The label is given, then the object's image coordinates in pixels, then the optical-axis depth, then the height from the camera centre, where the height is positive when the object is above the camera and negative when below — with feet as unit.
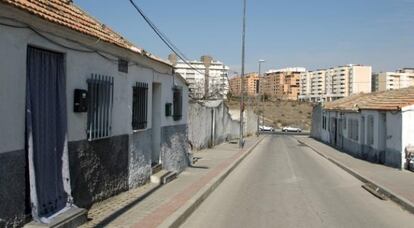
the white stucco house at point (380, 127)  75.97 -3.17
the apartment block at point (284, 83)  485.15 +18.42
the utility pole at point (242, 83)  128.36 +4.95
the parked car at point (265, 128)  322.36 -12.77
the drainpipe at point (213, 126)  119.99 -4.54
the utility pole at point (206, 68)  158.24 +9.85
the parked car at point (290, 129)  326.24 -13.05
